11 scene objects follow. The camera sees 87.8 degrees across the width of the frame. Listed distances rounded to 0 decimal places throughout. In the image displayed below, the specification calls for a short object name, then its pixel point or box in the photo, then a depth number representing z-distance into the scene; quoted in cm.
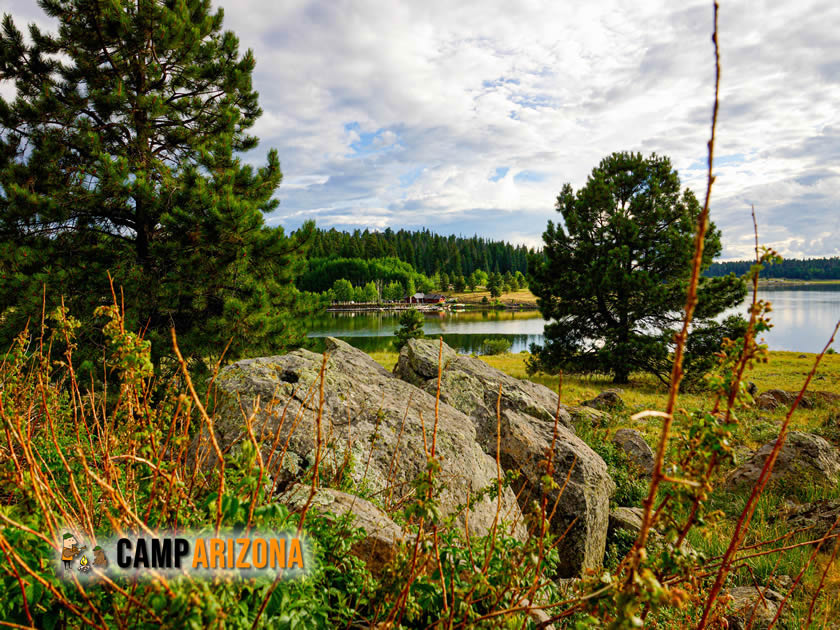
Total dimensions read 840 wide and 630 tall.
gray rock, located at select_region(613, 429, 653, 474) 795
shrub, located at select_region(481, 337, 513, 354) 3456
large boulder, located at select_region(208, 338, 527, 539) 407
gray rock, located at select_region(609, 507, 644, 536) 562
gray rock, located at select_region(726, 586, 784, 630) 323
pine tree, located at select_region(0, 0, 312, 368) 813
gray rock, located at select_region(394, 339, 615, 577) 482
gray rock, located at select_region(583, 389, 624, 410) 1258
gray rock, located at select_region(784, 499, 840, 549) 495
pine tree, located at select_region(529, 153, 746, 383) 1647
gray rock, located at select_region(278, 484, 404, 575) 257
